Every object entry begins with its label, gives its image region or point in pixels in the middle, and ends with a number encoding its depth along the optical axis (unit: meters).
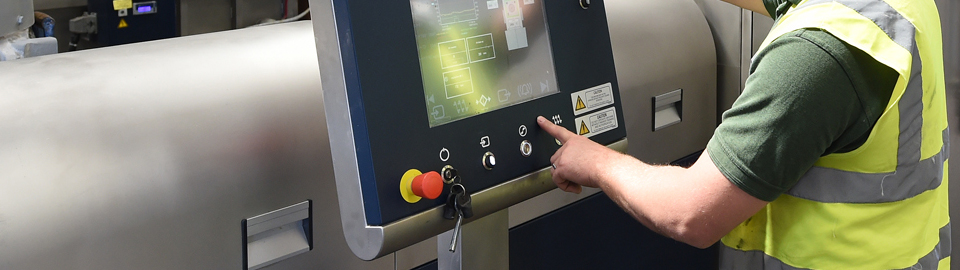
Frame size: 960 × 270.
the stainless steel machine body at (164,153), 0.98
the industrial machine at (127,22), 2.73
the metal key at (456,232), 1.08
